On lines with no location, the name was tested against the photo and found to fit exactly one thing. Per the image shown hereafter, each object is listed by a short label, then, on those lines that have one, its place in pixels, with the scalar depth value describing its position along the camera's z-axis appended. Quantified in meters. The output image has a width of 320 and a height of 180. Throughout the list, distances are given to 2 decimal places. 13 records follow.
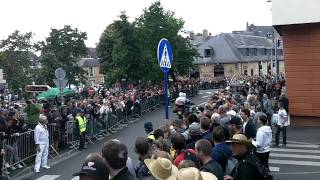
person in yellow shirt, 17.58
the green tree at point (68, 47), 56.31
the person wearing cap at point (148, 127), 9.74
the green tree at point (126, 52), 32.03
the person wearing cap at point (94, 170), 3.94
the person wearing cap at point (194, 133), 7.79
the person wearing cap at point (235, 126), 8.70
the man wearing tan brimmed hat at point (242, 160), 5.71
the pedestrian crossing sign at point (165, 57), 8.83
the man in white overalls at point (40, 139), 14.00
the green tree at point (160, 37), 35.59
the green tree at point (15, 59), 46.28
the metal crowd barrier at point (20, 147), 13.59
